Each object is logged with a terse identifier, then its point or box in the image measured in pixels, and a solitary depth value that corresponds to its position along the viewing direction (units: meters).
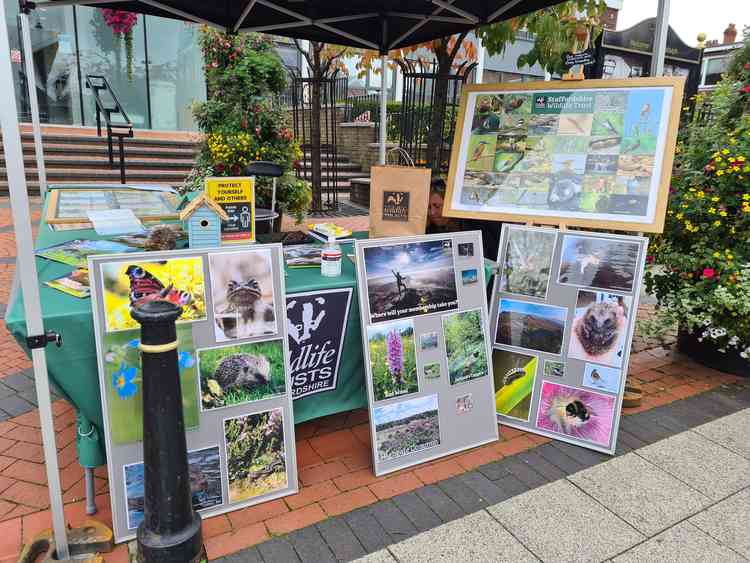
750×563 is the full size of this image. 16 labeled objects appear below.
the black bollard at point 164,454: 1.81
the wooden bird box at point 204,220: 2.44
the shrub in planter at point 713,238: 3.37
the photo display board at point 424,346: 2.53
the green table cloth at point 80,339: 2.01
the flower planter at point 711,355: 3.84
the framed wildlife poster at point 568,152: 2.80
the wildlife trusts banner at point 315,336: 2.47
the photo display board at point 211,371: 2.02
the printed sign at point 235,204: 2.63
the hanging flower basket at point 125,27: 9.82
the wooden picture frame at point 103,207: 3.42
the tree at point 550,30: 3.95
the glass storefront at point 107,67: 11.48
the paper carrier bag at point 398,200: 2.97
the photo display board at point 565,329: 2.74
